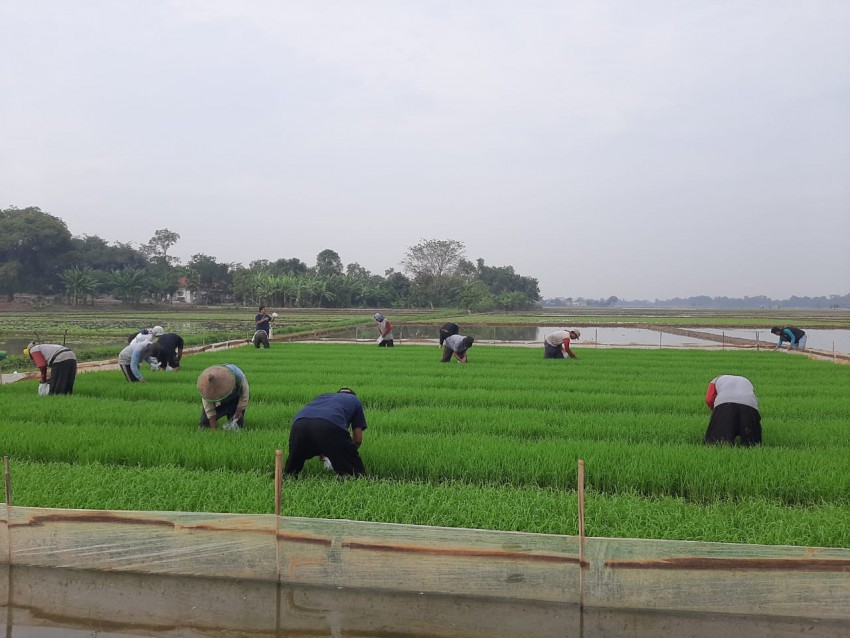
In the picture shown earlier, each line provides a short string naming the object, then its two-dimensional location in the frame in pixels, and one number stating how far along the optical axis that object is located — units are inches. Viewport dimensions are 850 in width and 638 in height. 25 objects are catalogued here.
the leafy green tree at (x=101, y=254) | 2474.2
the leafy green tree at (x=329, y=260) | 3127.5
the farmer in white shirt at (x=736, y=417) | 218.7
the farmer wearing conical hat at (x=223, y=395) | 227.8
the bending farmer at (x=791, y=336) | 677.3
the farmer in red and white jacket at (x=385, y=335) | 676.7
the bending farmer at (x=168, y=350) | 421.4
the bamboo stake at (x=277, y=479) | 135.9
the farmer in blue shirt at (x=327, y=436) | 174.6
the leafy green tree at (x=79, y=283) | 2161.7
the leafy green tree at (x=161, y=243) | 3245.6
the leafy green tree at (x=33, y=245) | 2233.0
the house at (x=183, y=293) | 2605.8
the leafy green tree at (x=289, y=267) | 2679.6
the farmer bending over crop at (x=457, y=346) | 484.1
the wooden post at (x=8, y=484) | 143.8
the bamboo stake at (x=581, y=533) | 122.7
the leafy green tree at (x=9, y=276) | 2111.2
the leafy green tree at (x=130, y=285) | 2190.0
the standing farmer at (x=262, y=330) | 671.8
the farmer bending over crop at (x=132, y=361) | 367.2
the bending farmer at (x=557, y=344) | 520.1
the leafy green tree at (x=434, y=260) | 2554.1
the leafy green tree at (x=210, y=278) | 2583.7
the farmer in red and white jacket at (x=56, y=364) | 314.5
